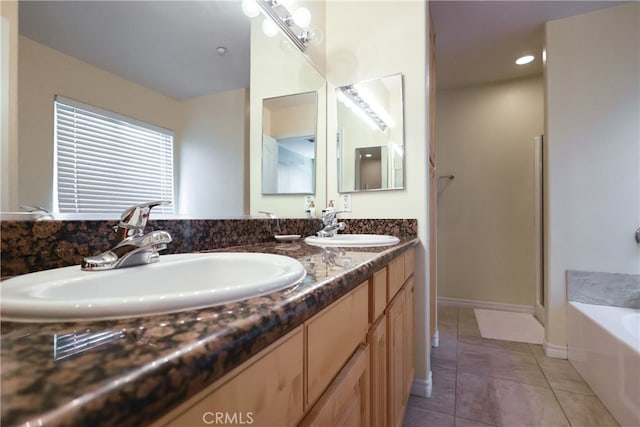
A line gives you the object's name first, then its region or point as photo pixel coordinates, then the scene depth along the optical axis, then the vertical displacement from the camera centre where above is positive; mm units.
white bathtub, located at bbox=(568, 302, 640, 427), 1250 -716
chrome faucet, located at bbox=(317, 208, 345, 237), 1475 -54
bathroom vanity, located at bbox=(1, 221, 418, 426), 187 -125
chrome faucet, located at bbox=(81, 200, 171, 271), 540 -62
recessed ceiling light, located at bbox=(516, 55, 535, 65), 2475 +1378
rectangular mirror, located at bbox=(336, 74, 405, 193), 1682 +497
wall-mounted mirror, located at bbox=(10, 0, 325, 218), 555 +343
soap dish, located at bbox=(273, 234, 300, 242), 1258 -105
